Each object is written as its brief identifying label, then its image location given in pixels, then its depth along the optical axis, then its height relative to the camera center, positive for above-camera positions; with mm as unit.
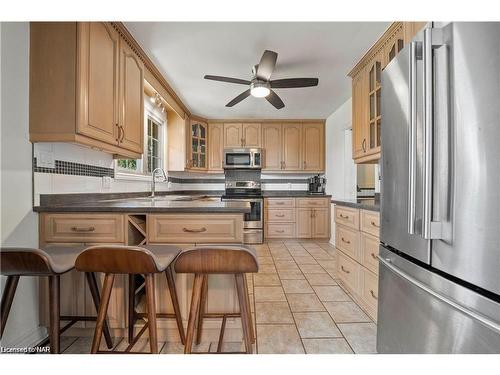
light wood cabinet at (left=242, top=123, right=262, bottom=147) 4922 +1044
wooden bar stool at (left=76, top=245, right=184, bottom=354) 1140 -354
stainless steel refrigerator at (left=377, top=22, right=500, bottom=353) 757 +1
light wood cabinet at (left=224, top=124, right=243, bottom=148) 4945 +1029
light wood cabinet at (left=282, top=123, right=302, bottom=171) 4930 +801
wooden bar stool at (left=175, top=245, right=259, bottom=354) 1138 -325
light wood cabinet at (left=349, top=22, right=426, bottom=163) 2035 +930
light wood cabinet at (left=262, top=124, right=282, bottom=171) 4926 +836
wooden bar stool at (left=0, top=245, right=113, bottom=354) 1162 -383
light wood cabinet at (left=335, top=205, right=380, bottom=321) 1929 -558
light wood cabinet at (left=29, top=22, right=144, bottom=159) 1532 +647
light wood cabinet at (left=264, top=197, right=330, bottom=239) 4652 -564
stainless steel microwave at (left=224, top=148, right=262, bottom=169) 4773 +571
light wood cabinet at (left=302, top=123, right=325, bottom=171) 4934 +802
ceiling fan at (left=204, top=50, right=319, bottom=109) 2357 +1067
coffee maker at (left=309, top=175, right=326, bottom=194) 4922 +74
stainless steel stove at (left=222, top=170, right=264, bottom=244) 4512 -116
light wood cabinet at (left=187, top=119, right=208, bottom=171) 4618 +804
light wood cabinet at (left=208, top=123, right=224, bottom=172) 4969 +898
